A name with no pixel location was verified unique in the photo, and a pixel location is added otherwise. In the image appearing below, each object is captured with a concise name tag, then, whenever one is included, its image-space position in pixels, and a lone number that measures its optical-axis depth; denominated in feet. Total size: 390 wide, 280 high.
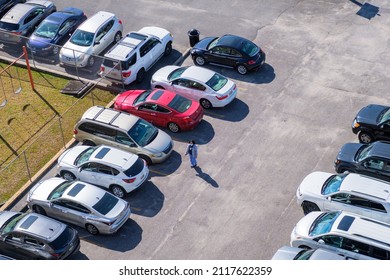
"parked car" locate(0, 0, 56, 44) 127.13
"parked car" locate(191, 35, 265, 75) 114.01
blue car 120.57
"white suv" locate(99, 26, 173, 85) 112.47
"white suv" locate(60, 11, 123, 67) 117.39
